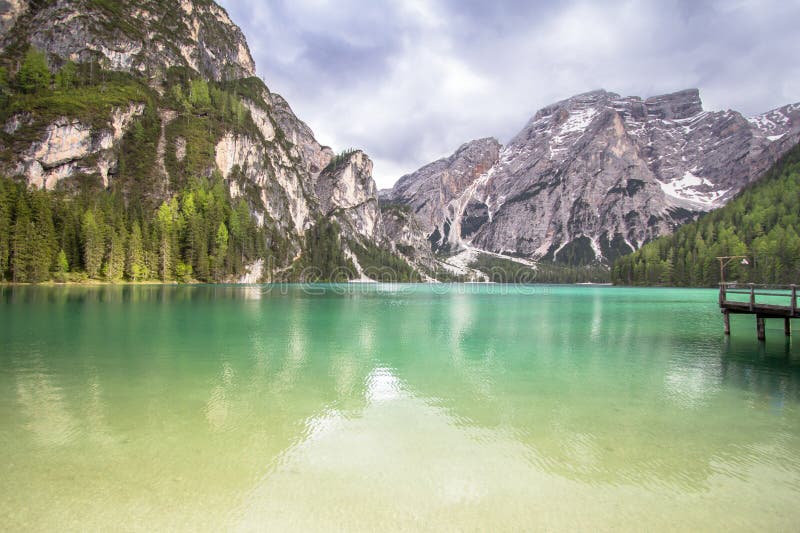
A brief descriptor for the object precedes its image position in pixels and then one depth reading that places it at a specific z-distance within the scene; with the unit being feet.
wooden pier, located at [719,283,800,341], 76.89
